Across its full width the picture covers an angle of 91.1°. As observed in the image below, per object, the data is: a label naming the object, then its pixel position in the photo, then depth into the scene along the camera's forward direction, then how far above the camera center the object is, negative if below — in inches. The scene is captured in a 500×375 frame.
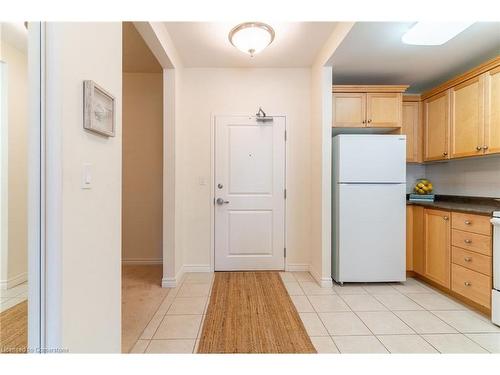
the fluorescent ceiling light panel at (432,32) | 75.3 +49.7
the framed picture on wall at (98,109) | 43.4 +14.7
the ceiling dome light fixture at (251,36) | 82.9 +52.9
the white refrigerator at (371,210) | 105.2 -10.0
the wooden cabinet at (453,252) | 81.7 -25.1
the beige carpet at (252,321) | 65.7 -42.8
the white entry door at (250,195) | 123.3 -4.4
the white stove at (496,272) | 75.3 -26.7
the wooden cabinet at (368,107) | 111.8 +36.4
